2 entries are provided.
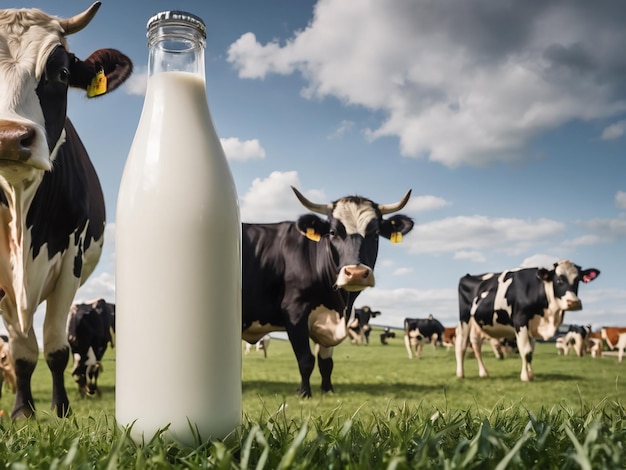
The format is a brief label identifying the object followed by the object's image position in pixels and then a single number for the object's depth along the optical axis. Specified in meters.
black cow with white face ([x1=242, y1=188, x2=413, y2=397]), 5.43
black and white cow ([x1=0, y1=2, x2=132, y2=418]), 2.87
